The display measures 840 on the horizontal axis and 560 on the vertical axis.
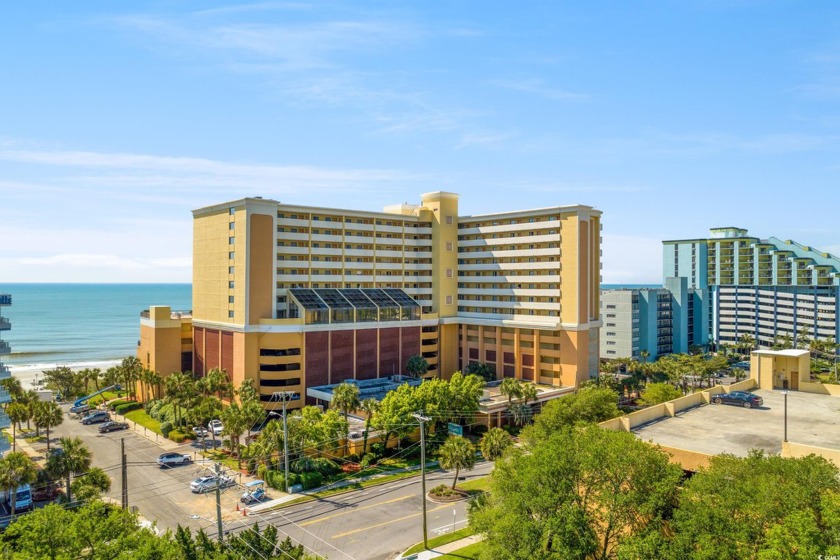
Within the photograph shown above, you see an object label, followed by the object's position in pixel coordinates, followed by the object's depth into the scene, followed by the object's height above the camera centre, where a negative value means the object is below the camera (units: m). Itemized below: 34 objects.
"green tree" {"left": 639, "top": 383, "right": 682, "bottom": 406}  74.12 -14.60
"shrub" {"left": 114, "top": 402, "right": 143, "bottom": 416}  92.67 -20.76
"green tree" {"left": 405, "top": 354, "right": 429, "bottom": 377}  97.81 -14.55
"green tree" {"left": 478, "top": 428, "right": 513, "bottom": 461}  57.78 -16.51
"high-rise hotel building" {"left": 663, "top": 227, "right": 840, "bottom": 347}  152.62 -0.69
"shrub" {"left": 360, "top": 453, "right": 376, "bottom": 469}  64.25 -20.46
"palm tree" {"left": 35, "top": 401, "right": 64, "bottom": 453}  66.00 -15.67
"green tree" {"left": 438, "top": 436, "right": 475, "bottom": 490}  54.91 -16.80
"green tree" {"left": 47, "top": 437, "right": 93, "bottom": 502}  48.50 -15.41
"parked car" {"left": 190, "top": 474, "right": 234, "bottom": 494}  56.91 -20.47
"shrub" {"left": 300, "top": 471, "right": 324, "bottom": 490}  57.78 -20.23
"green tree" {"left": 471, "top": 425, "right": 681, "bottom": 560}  31.22 -12.54
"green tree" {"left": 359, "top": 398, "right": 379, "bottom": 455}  67.25 -15.03
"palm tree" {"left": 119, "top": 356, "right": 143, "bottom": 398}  93.44 -14.51
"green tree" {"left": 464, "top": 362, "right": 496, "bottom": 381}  102.00 -16.03
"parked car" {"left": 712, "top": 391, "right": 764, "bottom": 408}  55.53 -11.53
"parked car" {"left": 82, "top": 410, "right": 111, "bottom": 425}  85.75 -20.67
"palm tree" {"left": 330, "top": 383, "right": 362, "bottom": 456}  67.69 -14.08
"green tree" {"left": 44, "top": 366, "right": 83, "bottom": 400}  97.44 -17.55
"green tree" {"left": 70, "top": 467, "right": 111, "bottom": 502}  43.94 -16.31
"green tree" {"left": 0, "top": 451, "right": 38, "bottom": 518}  44.44 -15.02
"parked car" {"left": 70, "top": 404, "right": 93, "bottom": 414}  91.62 -20.86
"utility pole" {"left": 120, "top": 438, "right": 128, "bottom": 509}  44.97 -16.30
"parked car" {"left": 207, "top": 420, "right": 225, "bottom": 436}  77.81 -20.15
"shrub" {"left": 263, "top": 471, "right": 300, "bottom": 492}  57.38 -20.05
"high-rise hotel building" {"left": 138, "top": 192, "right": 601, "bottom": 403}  88.31 -2.30
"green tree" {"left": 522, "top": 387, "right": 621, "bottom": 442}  62.28 -14.36
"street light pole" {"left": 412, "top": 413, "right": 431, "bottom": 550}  42.86 -16.42
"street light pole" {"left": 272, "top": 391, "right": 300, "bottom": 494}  56.02 -16.16
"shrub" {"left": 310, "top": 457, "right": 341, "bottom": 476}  60.06 -19.71
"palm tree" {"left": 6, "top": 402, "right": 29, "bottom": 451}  64.94 -14.98
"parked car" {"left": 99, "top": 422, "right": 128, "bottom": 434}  80.88 -21.02
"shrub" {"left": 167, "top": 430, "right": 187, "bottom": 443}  74.36 -20.35
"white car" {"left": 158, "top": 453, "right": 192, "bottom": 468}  64.56 -20.41
